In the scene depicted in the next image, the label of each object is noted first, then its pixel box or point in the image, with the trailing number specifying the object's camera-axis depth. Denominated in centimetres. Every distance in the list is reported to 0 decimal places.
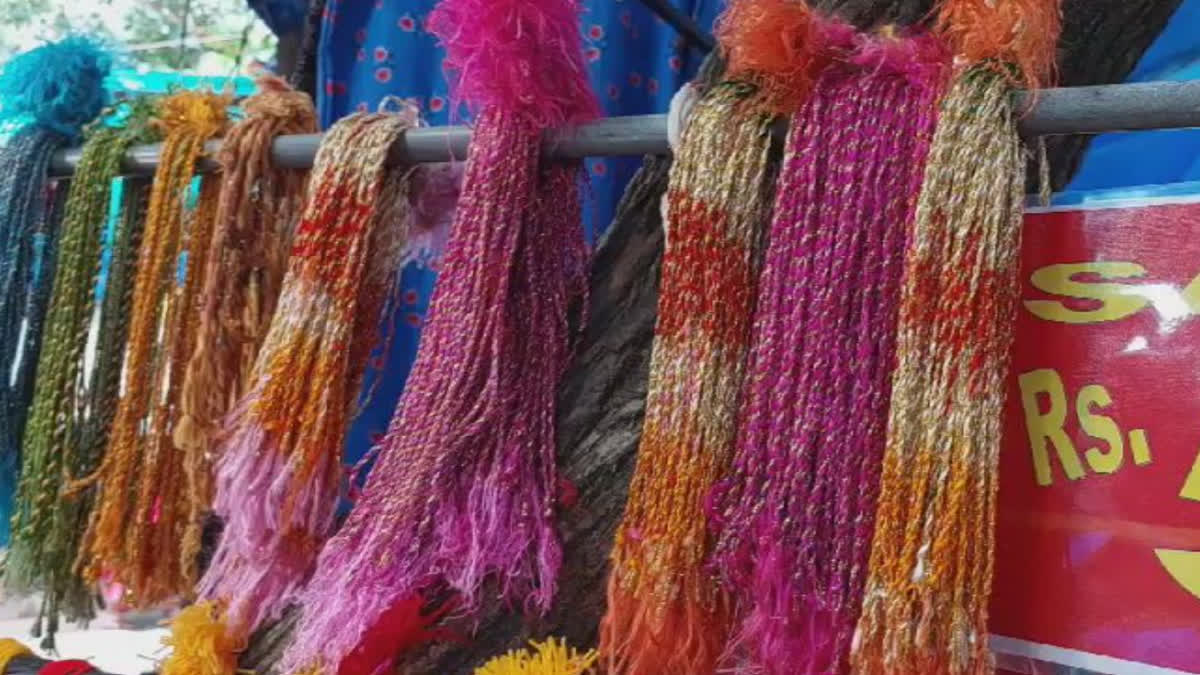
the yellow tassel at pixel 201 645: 79
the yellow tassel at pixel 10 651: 87
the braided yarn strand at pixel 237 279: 86
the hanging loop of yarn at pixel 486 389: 69
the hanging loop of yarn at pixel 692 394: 61
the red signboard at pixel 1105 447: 53
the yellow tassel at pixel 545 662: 67
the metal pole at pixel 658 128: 55
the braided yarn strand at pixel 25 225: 96
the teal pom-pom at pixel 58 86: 101
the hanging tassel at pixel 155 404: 89
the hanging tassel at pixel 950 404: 54
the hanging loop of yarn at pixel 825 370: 58
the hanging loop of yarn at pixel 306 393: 75
